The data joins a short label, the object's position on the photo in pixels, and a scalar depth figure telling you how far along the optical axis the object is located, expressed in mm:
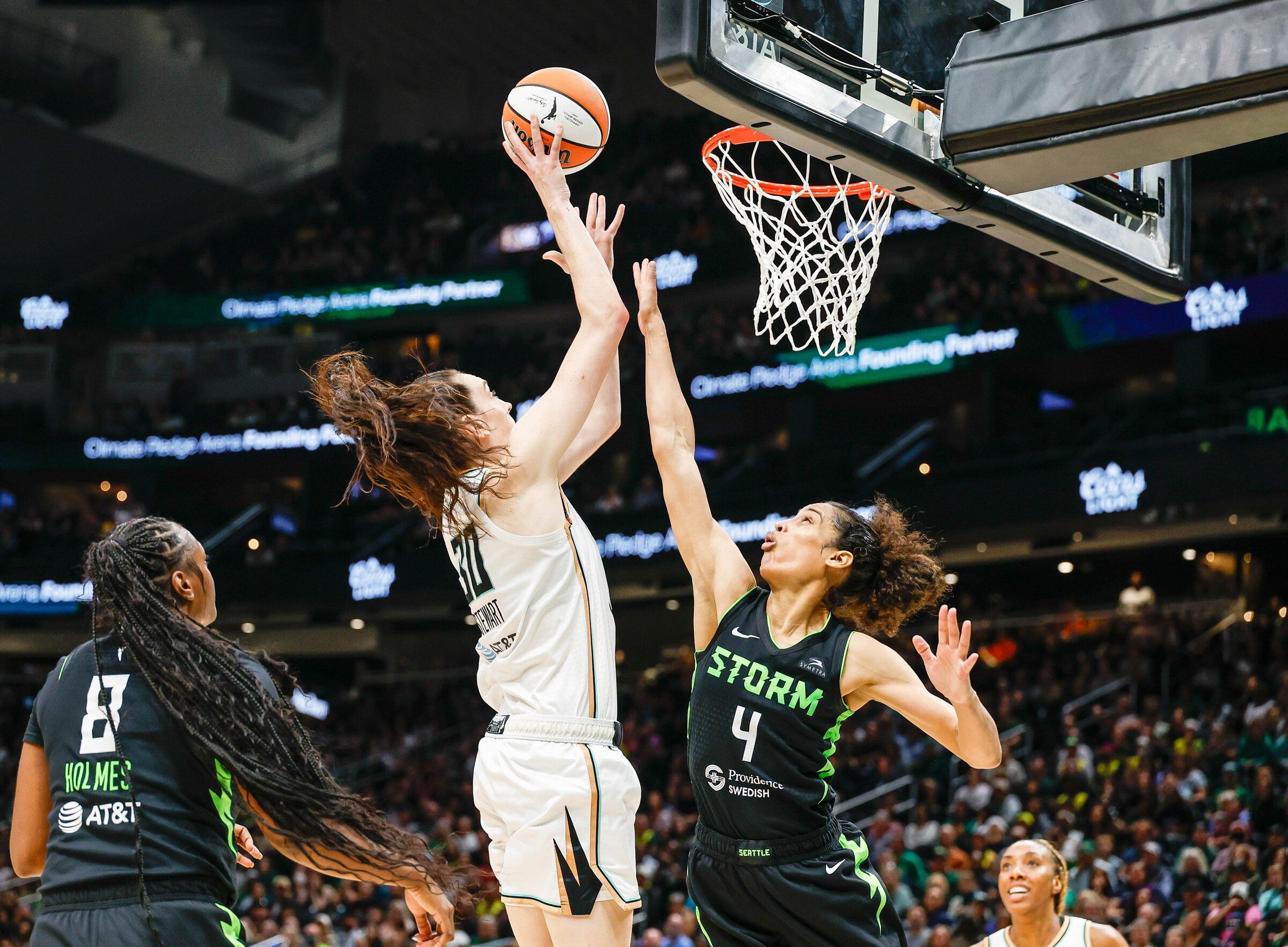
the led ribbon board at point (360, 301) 25203
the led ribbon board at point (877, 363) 19188
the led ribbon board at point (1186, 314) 16625
